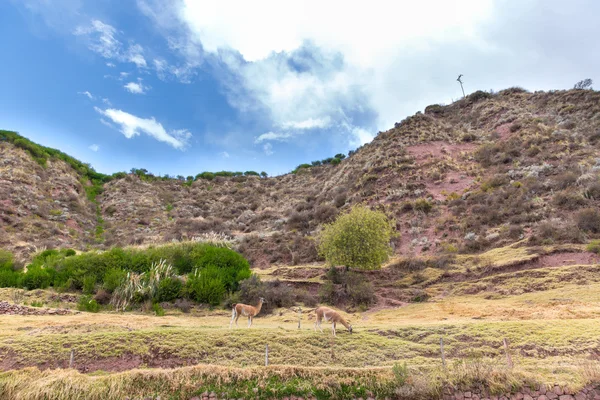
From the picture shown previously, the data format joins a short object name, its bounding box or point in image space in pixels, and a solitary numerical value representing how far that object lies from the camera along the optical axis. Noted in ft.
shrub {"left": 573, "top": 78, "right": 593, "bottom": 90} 169.27
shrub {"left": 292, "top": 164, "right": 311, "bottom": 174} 239.40
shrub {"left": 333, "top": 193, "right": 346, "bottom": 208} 142.20
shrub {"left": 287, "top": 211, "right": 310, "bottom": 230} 134.21
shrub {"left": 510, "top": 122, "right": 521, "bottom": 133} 153.44
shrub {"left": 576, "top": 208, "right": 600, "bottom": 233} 70.85
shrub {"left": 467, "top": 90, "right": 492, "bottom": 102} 214.07
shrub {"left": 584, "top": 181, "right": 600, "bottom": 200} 80.94
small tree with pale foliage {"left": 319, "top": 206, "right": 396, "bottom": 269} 79.15
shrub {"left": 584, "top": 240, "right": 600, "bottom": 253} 62.18
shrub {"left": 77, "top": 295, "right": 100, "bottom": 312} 65.34
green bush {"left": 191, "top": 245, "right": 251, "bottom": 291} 75.00
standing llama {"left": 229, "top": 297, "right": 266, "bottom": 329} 47.37
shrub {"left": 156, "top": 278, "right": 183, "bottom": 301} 70.44
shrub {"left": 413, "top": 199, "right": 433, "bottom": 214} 114.32
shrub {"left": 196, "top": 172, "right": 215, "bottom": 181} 237.04
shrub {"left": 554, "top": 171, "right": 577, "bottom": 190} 92.22
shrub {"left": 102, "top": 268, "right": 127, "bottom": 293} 70.44
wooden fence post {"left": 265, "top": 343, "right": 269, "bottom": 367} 34.30
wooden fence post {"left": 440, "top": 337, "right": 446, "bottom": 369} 32.17
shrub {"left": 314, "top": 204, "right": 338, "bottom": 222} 130.82
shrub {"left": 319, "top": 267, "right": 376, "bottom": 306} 70.69
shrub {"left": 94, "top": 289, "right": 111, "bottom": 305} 69.05
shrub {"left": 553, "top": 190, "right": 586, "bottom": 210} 81.05
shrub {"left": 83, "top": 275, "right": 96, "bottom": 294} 72.02
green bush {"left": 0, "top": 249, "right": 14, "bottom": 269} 80.59
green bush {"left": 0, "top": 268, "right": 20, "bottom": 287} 74.79
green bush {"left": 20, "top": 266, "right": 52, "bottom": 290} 74.59
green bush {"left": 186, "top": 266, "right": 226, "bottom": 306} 69.82
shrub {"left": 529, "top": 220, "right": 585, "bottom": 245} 70.08
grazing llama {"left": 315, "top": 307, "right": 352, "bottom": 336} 42.46
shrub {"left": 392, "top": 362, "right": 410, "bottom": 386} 30.40
